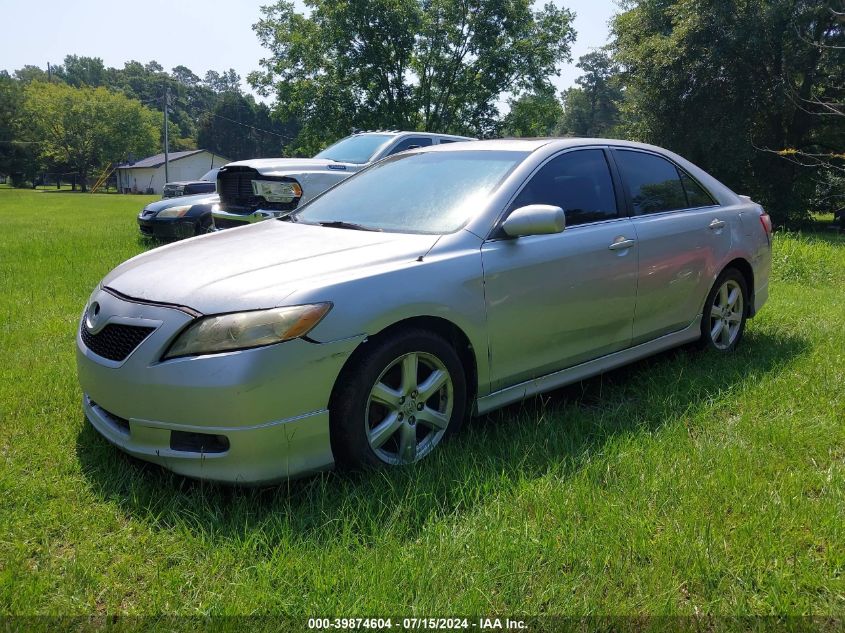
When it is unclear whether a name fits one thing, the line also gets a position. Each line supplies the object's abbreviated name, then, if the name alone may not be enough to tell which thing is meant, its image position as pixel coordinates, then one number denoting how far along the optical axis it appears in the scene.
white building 71.62
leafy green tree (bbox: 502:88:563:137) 31.23
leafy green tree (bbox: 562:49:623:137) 93.25
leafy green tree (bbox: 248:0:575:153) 28.52
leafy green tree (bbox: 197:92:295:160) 94.69
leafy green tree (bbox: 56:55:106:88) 134.38
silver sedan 2.64
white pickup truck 8.00
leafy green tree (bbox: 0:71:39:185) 69.25
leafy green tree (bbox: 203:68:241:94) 161.75
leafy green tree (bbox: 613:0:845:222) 20.25
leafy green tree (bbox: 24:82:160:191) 69.56
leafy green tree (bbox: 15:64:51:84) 116.10
